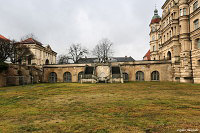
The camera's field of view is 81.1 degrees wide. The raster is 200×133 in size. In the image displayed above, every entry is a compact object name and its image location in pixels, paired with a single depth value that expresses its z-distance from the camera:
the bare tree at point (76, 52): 54.38
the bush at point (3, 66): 22.45
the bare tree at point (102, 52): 51.50
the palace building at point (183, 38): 21.25
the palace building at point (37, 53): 42.75
